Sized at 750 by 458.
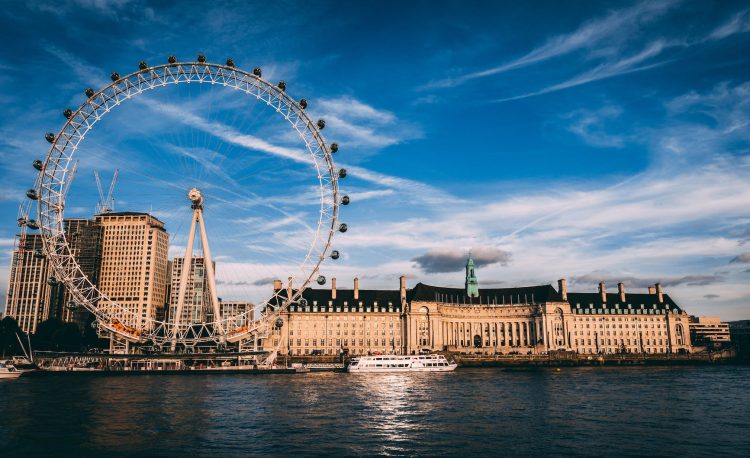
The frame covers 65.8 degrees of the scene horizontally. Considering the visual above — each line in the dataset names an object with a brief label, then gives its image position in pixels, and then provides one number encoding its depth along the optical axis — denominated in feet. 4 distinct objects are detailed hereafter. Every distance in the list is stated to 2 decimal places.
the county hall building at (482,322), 545.03
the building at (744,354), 582.64
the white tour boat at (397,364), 408.75
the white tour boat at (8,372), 340.80
